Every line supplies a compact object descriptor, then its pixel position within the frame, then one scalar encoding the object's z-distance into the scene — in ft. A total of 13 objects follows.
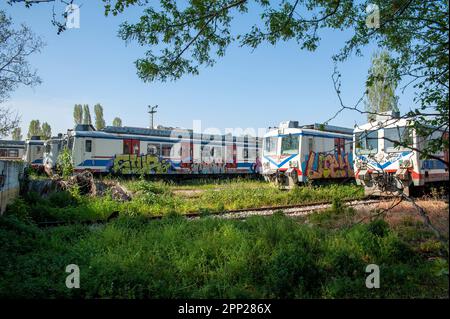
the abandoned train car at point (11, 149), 128.40
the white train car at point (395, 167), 41.81
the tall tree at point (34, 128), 209.52
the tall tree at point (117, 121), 200.15
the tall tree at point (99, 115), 184.75
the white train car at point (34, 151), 96.85
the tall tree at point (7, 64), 44.96
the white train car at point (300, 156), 54.08
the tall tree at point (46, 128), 209.44
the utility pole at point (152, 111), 129.08
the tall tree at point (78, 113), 189.57
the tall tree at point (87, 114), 186.80
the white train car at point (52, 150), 69.62
